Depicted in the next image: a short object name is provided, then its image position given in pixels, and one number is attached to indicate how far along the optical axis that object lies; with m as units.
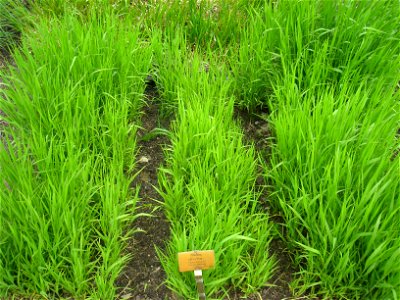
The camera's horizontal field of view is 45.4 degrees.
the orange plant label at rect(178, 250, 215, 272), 1.50
